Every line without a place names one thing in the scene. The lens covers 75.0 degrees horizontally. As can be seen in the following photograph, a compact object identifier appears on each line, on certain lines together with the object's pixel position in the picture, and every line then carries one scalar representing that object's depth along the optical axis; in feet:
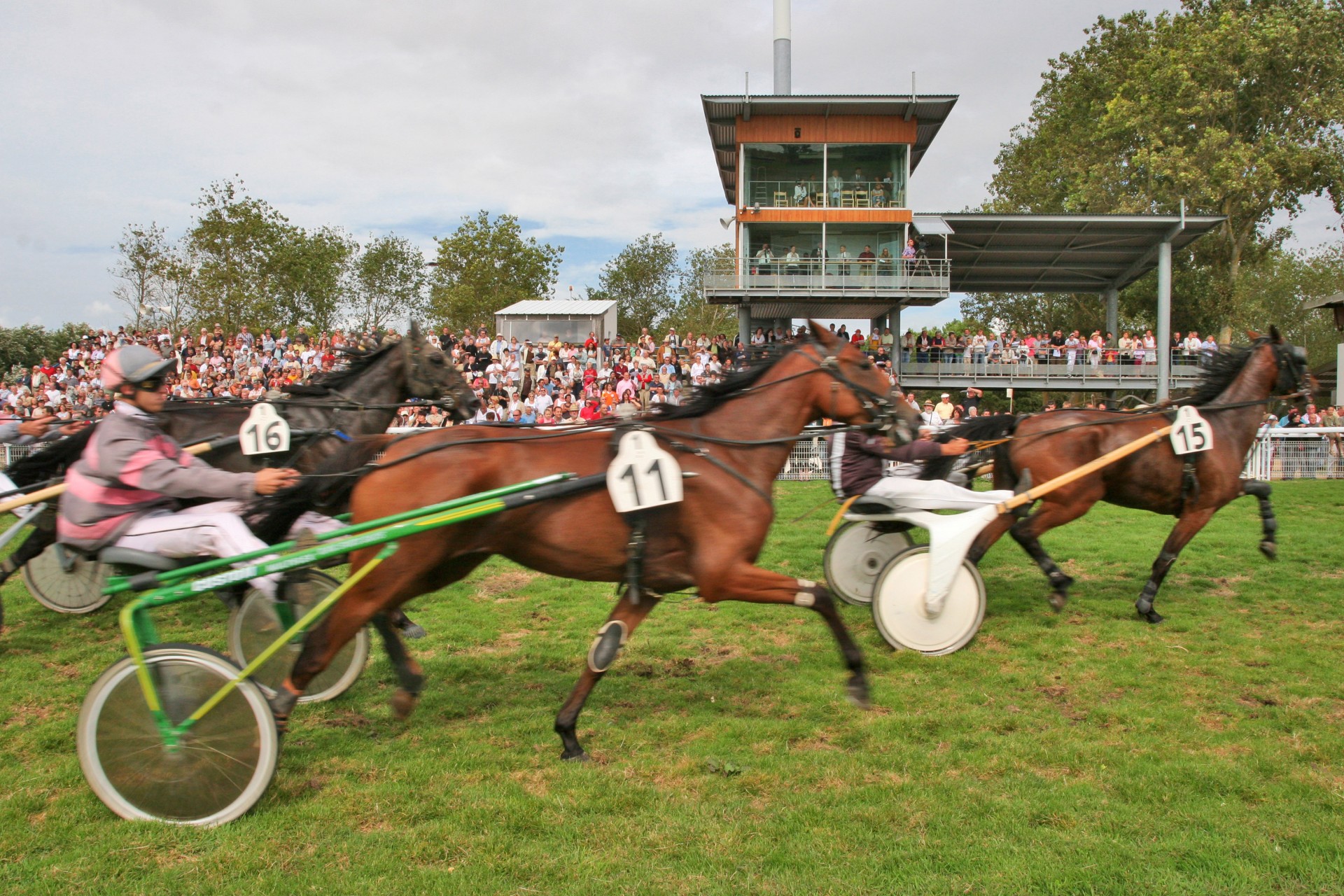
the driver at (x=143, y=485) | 13.07
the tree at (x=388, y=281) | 140.05
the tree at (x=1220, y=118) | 95.30
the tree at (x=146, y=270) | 114.42
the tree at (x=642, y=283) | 166.71
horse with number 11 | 13.64
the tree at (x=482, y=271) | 128.06
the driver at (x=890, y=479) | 19.86
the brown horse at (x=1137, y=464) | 22.62
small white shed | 92.89
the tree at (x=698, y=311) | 152.46
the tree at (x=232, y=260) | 108.17
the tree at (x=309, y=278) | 115.34
